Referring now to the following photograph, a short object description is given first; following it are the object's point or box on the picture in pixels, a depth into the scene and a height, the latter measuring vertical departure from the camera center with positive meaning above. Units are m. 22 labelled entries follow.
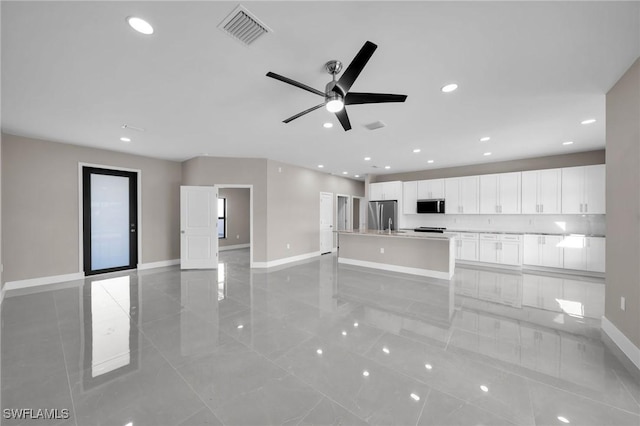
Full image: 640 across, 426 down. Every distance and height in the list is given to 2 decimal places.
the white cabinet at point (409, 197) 7.32 +0.44
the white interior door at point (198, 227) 5.66 -0.37
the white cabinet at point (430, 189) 6.89 +0.66
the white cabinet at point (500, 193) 5.89 +0.45
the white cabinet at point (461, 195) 6.43 +0.44
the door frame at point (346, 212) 8.31 -0.03
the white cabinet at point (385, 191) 7.45 +0.65
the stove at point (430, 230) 6.28 -0.50
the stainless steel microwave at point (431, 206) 6.83 +0.15
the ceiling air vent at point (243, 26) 1.65 +1.35
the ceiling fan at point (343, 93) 1.86 +1.02
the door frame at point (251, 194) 5.83 +0.41
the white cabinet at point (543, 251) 5.29 -0.90
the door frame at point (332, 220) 7.59 -0.28
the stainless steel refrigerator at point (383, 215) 7.36 -0.12
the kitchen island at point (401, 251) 4.91 -0.93
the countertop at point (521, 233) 5.06 -0.52
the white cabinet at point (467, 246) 6.10 -0.90
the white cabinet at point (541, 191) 5.43 +0.45
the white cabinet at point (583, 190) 4.98 +0.46
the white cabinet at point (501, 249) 5.59 -0.90
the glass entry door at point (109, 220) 5.01 -0.18
